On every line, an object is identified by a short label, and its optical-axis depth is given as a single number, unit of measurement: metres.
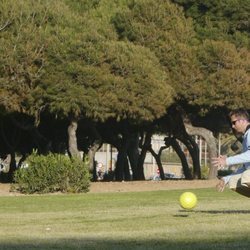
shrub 31.95
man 12.75
